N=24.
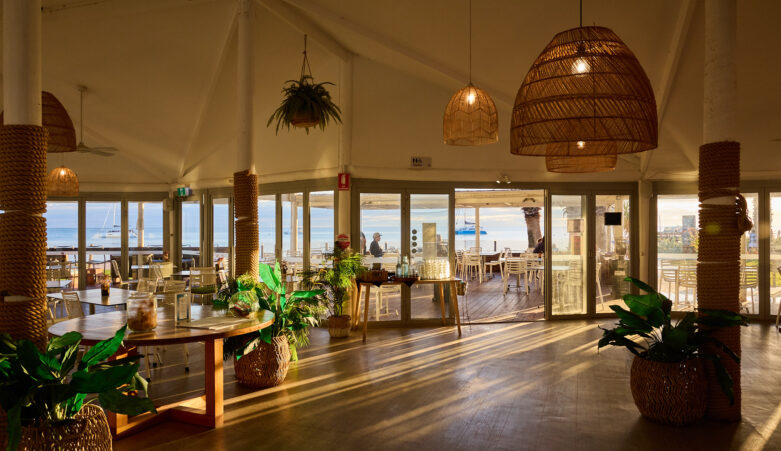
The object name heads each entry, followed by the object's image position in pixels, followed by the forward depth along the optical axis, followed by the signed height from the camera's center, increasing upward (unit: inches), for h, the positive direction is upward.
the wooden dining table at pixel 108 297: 232.7 -26.8
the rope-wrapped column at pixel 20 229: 124.7 +2.1
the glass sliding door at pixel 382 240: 342.0 -2.5
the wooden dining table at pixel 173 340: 152.0 -29.2
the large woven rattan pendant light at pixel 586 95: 107.7 +28.1
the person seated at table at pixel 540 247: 540.7 -11.9
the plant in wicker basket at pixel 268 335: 206.2 -38.4
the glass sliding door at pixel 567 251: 361.7 -10.6
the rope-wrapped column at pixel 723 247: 172.1 -4.1
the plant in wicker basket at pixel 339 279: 300.2 -23.4
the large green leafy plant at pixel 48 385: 113.3 -30.8
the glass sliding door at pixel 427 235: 349.1 +0.4
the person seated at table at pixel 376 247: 345.1 -7.0
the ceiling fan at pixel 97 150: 289.7 +47.9
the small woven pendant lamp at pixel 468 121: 225.3 +48.3
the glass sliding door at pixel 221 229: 418.3 +6.1
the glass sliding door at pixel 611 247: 362.3 -8.3
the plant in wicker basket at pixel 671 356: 166.9 -37.6
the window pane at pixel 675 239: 364.8 -3.2
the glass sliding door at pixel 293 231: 359.6 +3.6
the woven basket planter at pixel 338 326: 304.2 -50.1
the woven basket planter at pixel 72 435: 111.7 -41.1
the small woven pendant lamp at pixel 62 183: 327.6 +33.4
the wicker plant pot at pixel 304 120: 252.5 +54.3
